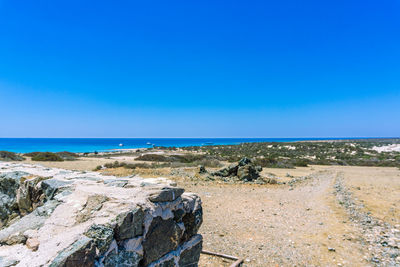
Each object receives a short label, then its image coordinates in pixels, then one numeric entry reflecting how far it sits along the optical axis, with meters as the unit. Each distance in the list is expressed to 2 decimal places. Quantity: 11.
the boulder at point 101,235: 2.47
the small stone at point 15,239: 2.60
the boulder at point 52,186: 3.75
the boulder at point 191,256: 3.67
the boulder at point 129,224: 2.71
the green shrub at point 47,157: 25.06
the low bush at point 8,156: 23.22
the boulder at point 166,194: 3.24
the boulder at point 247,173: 15.23
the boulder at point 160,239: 3.04
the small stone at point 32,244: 2.40
